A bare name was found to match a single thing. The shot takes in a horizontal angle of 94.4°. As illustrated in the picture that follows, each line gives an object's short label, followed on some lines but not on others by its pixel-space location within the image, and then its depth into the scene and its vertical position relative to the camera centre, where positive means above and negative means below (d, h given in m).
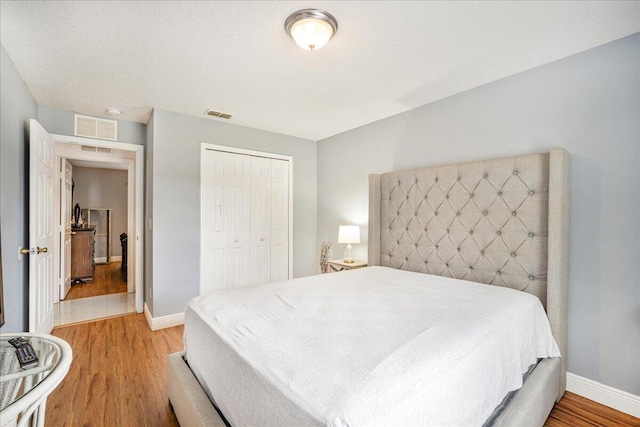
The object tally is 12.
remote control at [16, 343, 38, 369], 1.03 -0.53
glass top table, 0.79 -0.53
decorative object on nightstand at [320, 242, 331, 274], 3.89 -0.61
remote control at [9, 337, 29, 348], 1.13 -0.52
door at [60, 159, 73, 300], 4.12 -0.49
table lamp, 3.46 -0.25
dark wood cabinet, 5.34 -0.80
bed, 0.97 -0.54
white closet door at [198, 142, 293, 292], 3.51 +0.76
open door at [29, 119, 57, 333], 2.42 -0.16
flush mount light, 1.64 +1.07
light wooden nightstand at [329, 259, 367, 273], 3.42 -0.62
